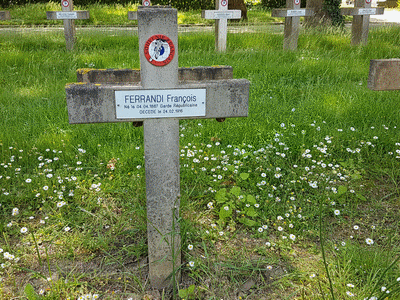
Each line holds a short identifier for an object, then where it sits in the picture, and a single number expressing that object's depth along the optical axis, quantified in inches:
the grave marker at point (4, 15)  295.8
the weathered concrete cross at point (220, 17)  303.9
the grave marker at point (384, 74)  101.7
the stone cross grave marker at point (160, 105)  79.0
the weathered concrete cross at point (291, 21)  319.0
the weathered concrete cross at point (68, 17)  324.5
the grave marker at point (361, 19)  327.6
